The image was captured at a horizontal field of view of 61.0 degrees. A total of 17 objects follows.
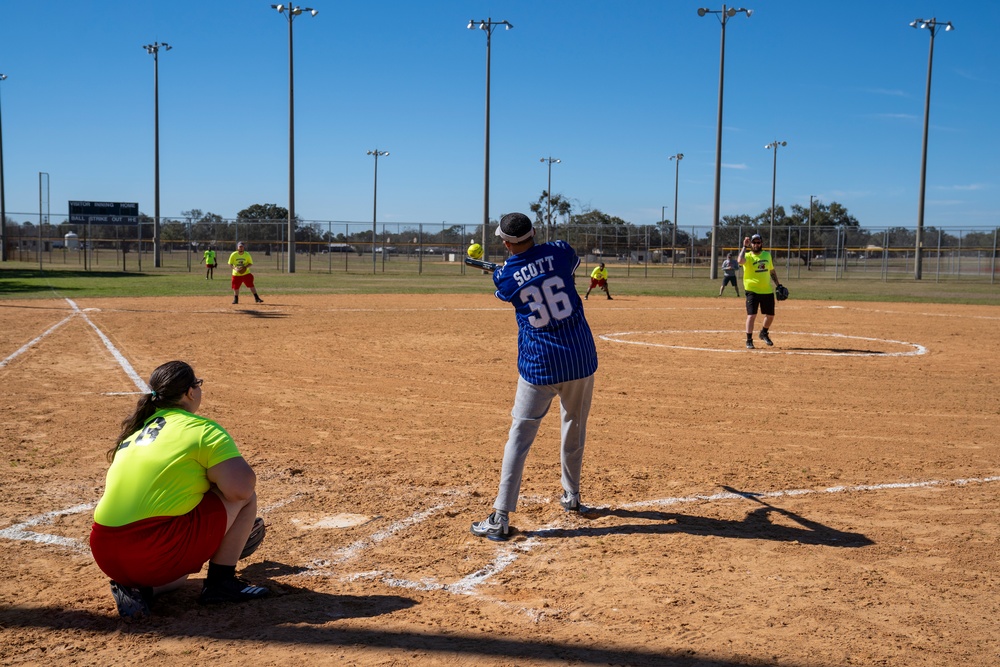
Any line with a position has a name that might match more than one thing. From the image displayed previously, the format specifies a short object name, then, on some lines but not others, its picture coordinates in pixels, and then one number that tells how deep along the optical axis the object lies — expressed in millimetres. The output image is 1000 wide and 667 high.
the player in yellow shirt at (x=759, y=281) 14992
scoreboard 62156
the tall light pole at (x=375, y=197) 78750
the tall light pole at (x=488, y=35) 50575
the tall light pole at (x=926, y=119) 44438
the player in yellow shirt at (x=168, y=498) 4164
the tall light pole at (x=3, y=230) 55706
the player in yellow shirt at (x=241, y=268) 22047
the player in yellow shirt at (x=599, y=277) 27234
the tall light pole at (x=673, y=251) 51250
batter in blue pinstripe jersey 5605
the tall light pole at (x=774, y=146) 71062
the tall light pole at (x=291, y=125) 45312
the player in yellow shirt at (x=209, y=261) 38969
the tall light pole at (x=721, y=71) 42625
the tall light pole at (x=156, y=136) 51812
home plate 5715
